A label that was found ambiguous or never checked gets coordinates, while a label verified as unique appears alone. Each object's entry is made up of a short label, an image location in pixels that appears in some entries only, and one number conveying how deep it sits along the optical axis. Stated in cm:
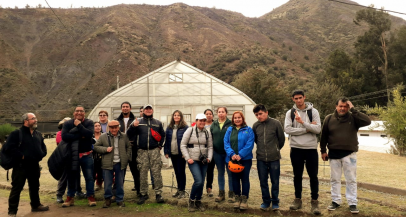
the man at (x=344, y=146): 557
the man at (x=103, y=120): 793
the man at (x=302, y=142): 564
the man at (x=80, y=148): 639
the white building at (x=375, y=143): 2061
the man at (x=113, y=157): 643
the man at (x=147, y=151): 658
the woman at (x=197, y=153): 609
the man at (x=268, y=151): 570
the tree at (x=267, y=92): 3622
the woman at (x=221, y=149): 641
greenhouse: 1470
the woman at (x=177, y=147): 684
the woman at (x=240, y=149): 583
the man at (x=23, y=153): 588
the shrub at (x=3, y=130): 1989
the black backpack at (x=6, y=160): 585
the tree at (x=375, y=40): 4534
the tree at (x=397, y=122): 1708
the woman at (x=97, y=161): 714
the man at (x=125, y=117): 748
